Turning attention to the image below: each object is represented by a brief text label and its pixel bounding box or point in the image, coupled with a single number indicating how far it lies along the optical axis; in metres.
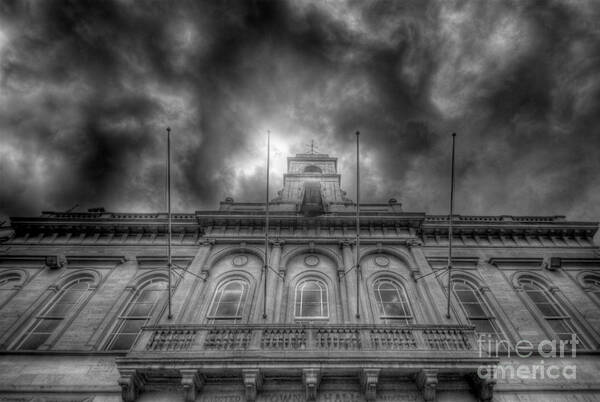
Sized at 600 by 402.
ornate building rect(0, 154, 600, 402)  8.76
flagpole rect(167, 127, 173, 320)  12.13
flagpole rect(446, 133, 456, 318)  12.05
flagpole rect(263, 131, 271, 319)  11.22
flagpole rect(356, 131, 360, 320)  12.70
